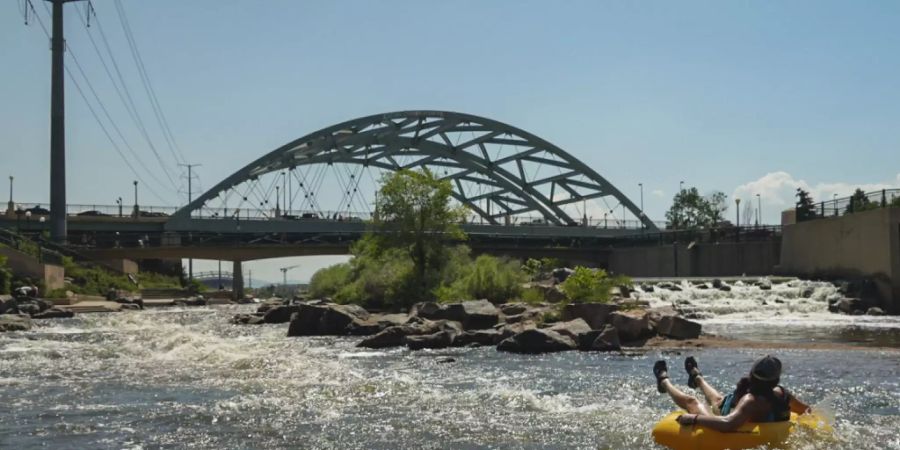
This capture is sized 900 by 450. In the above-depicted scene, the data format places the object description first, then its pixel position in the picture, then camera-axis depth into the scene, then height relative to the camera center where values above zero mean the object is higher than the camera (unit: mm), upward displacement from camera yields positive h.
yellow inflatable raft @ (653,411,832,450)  10078 -1982
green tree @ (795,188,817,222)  44188 +2198
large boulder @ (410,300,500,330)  26297 -1549
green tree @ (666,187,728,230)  99812 +5164
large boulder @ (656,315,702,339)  23938 -1855
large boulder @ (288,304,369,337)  28531 -1859
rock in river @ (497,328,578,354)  21516 -1960
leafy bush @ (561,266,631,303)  28203 -878
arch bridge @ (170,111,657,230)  78812 +9283
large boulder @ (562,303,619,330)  25062 -1500
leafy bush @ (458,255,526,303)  34812 -883
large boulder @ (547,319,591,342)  22281 -1720
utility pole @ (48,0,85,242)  59312 +8791
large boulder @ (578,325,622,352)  21516 -1942
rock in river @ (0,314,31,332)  28734 -1798
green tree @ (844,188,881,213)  39812 +2244
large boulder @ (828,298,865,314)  33375 -1856
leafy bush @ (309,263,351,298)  47094 -978
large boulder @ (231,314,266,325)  35688 -2201
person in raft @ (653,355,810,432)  10117 -1671
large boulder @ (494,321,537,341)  23453 -1801
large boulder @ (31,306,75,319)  35250 -1866
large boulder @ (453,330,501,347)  23672 -2018
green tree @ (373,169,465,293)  40969 +1921
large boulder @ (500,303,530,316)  28672 -1553
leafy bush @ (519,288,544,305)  33172 -1349
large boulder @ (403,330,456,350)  23078 -2011
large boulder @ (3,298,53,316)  34469 -1551
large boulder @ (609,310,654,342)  23359 -1734
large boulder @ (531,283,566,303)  31389 -1229
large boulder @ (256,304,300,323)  36256 -2034
